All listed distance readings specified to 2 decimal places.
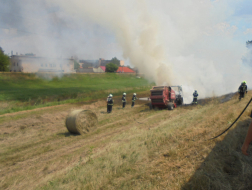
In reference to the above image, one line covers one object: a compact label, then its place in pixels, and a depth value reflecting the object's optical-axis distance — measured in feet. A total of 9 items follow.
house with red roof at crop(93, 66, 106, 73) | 345.21
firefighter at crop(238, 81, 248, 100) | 61.26
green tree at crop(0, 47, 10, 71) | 207.21
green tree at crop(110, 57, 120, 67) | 412.89
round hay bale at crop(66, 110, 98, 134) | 41.63
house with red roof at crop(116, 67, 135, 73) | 316.31
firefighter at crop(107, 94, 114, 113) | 67.24
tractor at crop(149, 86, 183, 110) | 65.36
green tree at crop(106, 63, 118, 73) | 294.25
